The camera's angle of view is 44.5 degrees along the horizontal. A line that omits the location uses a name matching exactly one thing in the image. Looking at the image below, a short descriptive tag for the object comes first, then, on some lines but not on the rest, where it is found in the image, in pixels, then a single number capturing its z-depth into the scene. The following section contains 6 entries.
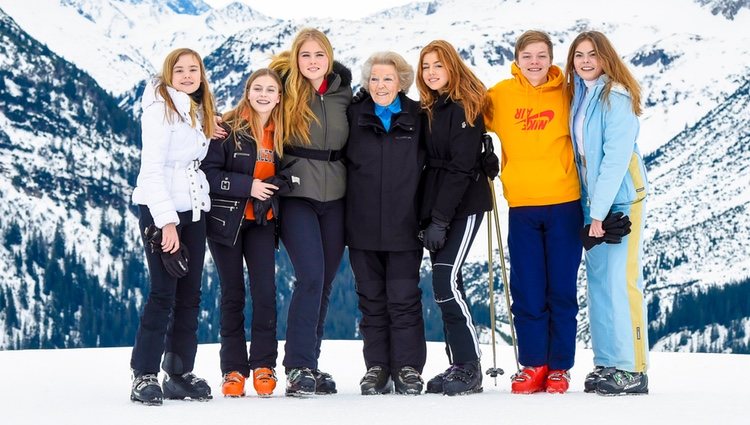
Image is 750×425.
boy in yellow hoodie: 7.28
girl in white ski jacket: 6.59
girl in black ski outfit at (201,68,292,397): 7.18
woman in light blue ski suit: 7.09
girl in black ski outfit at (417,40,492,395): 7.22
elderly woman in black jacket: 7.30
